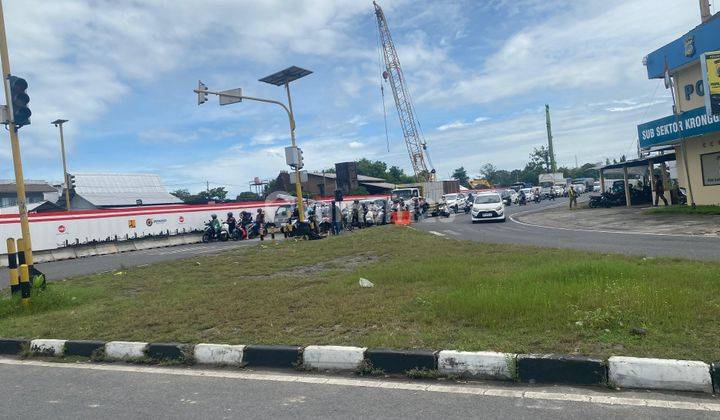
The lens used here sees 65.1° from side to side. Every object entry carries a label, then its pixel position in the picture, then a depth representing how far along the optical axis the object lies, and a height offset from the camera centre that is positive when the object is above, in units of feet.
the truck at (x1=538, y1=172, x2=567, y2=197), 273.13 +4.44
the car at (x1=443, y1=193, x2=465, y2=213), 152.17 -0.61
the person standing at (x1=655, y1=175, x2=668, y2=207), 96.44 -2.61
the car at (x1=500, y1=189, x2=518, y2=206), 184.34 -1.59
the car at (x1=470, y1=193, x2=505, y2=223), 95.81 -2.44
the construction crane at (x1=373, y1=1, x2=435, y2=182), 230.27 +42.80
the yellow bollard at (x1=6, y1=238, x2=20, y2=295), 31.65 -1.25
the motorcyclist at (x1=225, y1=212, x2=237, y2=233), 94.43 -0.01
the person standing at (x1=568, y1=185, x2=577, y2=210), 121.35 -1.88
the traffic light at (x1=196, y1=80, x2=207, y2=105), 69.97 +16.42
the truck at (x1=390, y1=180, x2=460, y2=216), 140.97 +2.44
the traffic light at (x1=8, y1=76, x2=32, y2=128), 33.04 +8.45
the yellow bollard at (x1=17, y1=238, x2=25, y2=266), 31.99 -0.29
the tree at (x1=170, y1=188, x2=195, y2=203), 284.84 +17.80
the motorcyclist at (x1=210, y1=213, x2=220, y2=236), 94.17 -0.04
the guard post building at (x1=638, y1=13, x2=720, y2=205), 75.66 +7.28
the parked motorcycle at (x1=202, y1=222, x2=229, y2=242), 93.97 -1.55
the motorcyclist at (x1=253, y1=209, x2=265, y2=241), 96.67 -0.42
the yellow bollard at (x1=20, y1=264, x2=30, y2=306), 30.91 -2.19
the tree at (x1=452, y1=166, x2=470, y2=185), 425.28 +17.96
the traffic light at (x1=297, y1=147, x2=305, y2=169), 72.50 +7.09
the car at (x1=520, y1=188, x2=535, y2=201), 190.51 -1.25
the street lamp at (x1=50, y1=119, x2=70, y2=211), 120.98 +21.88
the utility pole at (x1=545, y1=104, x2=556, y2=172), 384.76 +31.43
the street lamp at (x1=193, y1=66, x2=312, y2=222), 69.92 +15.74
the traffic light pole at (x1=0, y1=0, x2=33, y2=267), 32.65 +5.59
